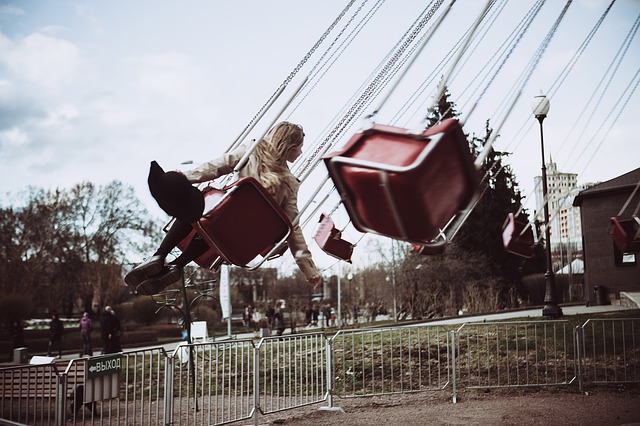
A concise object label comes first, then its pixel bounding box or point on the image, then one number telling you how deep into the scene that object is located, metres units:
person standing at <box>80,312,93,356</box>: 20.67
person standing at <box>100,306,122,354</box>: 15.74
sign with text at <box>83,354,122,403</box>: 7.41
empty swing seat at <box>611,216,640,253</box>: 8.33
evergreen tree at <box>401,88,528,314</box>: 31.09
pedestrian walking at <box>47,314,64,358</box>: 23.44
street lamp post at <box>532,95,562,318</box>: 15.03
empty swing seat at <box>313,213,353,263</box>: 6.06
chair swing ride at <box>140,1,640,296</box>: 2.74
